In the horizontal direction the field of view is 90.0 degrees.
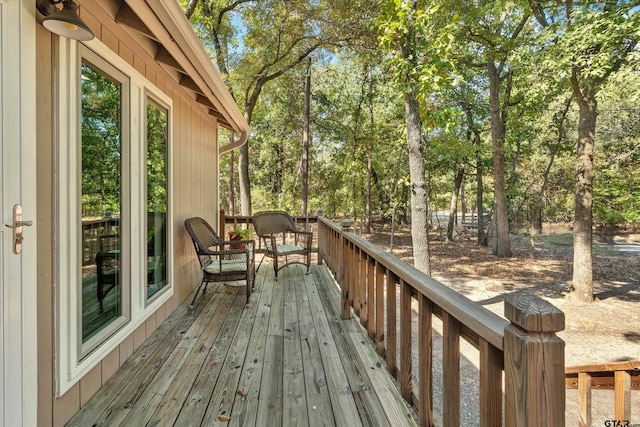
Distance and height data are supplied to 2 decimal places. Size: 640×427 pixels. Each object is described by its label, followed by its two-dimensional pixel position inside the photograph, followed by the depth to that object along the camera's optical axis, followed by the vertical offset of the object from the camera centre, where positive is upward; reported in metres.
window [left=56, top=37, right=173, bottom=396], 1.62 +0.07
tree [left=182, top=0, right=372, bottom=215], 7.68 +4.67
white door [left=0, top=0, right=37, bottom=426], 1.24 +0.04
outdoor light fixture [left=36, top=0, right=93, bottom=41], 1.38 +0.85
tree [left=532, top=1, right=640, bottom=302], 4.75 +2.51
